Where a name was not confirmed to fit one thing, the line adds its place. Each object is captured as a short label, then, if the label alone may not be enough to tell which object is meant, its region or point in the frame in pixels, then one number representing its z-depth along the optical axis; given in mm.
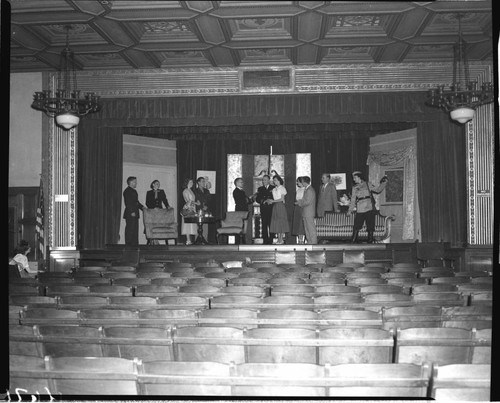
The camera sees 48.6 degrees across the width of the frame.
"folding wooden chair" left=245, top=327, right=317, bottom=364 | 3891
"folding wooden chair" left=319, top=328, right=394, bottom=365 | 3816
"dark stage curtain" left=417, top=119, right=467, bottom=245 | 11633
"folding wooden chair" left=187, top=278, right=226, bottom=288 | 6338
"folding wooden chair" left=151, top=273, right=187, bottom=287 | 6551
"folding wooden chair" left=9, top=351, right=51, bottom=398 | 3324
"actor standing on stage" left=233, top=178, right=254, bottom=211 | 14031
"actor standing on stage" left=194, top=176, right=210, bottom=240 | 13941
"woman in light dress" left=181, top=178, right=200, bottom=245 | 12742
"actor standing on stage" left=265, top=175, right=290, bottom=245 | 12828
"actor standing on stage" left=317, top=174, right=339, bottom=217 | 14984
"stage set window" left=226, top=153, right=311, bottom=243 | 16469
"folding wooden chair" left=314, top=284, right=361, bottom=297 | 5684
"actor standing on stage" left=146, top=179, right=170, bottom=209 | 13477
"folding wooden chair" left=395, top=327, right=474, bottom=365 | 3766
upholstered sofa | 14742
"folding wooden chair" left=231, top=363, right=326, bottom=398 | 3143
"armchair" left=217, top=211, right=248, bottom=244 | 12742
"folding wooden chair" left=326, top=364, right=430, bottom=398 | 3088
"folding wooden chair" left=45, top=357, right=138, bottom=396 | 3210
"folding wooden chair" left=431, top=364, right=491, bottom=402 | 3074
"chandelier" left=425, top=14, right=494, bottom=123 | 8953
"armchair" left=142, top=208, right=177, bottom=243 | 12805
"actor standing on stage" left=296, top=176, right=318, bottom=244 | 12227
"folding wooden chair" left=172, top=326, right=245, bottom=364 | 3947
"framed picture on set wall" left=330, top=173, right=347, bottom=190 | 16094
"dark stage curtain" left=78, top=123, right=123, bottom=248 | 12102
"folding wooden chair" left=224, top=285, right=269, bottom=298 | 5631
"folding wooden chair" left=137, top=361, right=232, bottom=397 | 3156
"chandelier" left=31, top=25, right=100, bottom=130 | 9539
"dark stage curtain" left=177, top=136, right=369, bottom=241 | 16094
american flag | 11453
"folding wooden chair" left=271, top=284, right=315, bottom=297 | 5773
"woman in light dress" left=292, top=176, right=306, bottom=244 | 15086
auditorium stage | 10602
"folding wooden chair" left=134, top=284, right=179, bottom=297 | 5895
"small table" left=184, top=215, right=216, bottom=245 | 12172
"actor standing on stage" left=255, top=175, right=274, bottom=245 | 13188
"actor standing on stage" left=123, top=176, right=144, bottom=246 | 12828
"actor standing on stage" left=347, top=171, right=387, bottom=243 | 11922
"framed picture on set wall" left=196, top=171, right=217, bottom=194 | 16453
